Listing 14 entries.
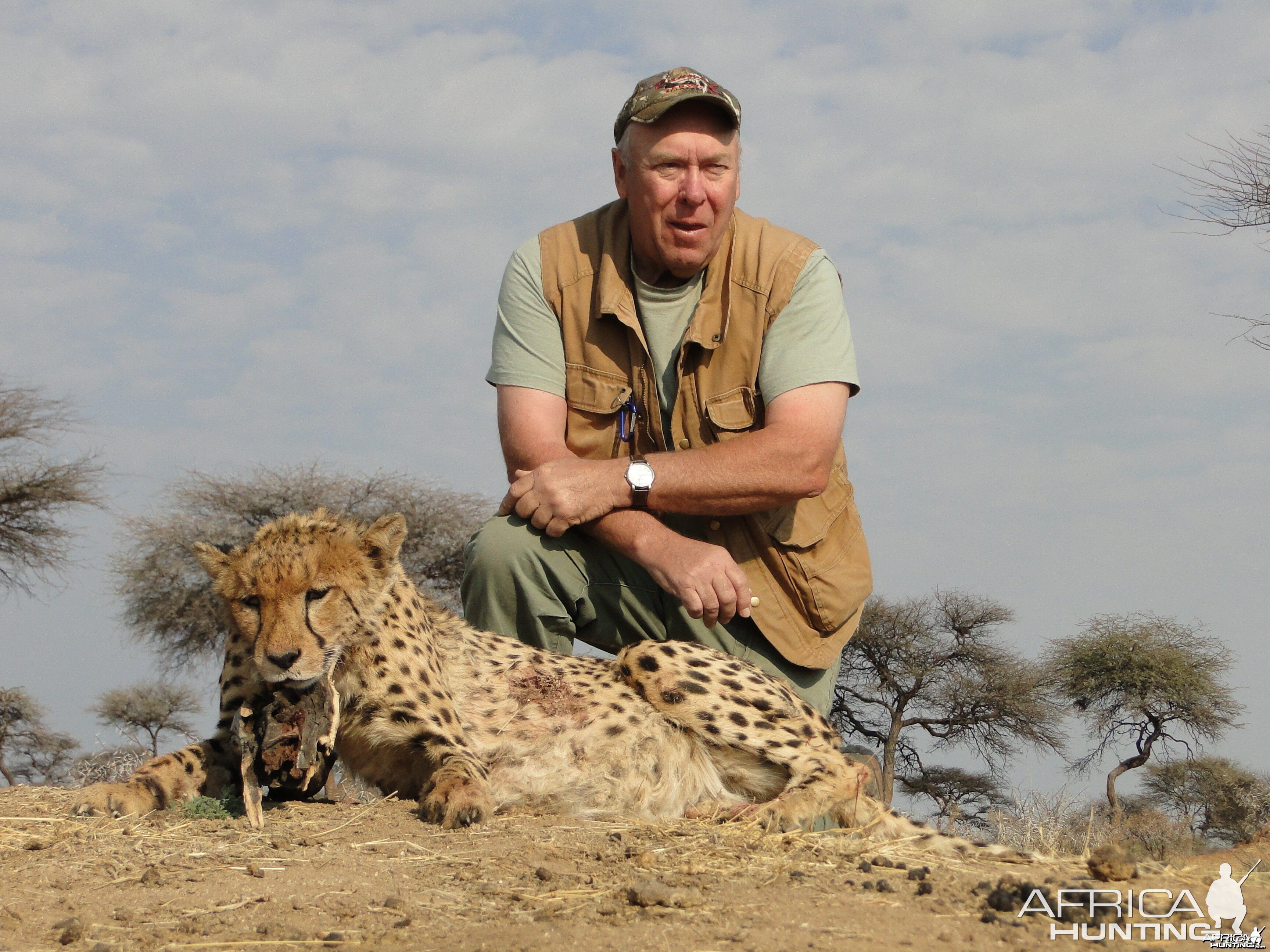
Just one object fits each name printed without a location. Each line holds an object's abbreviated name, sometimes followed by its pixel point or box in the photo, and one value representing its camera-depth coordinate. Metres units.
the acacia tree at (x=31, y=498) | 14.76
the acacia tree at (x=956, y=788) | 14.26
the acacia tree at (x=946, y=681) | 14.75
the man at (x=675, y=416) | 3.95
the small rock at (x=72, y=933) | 2.13
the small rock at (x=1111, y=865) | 2.52
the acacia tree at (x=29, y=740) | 14.98
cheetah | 3.12
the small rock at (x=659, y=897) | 2.26
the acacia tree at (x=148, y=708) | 15.27
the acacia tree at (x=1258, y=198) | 12.20
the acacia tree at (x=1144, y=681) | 13.66
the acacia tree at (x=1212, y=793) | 11.71
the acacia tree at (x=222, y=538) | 14.99
